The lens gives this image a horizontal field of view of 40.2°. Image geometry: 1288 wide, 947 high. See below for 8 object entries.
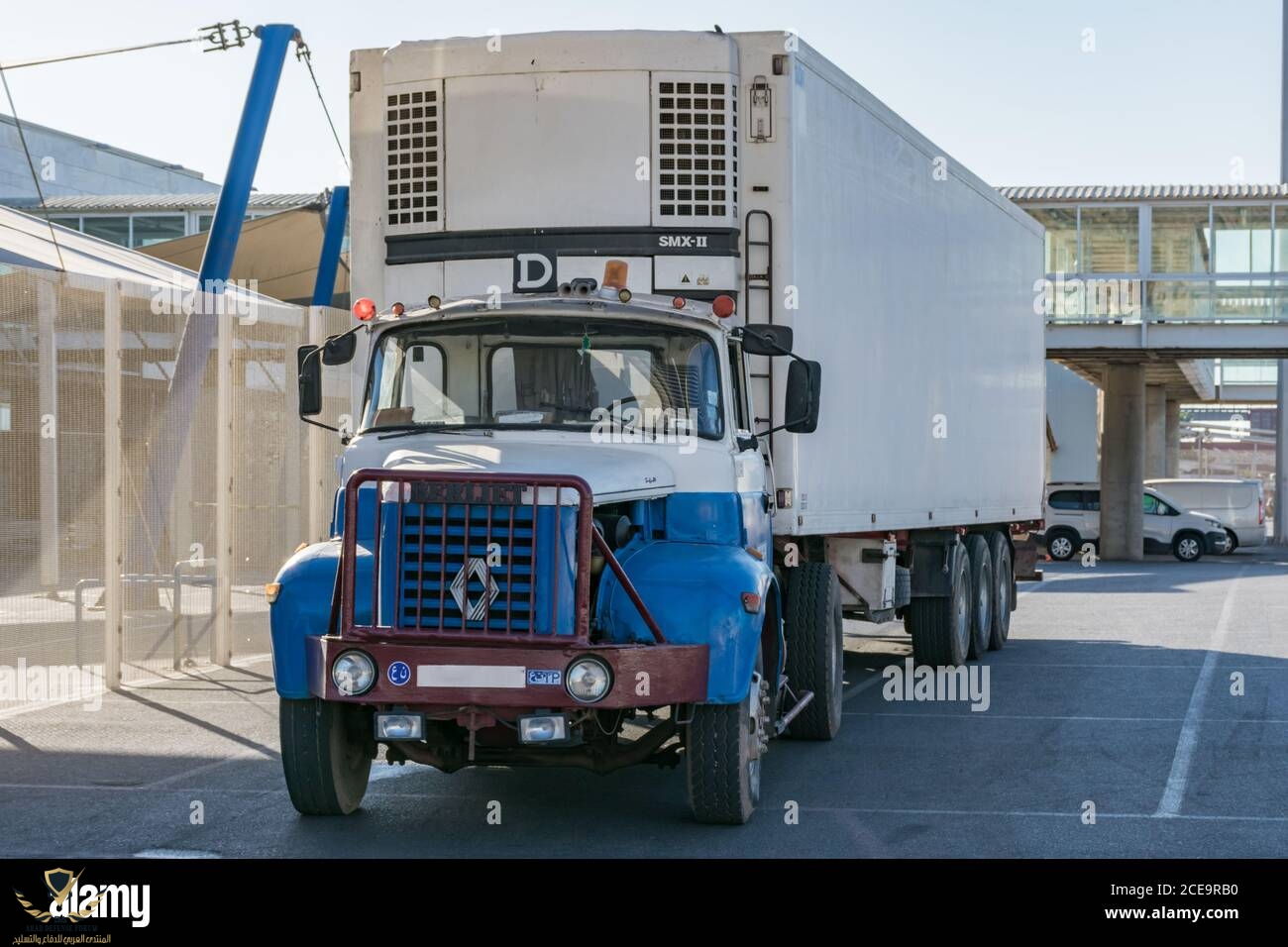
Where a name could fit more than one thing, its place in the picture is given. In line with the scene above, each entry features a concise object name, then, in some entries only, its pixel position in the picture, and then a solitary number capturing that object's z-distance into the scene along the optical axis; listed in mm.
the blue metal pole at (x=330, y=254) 27359
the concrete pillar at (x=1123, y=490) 41500
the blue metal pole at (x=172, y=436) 14359
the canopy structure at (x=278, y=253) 31000
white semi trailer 7621
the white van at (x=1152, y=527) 41656
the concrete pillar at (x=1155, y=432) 64062
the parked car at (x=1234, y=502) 43719
